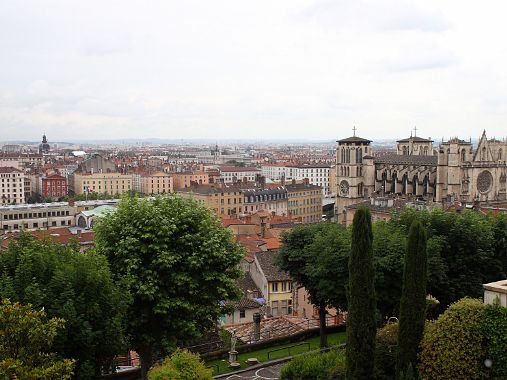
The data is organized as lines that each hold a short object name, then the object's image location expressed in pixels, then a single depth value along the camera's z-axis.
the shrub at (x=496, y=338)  17.75
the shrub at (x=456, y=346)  18.02
